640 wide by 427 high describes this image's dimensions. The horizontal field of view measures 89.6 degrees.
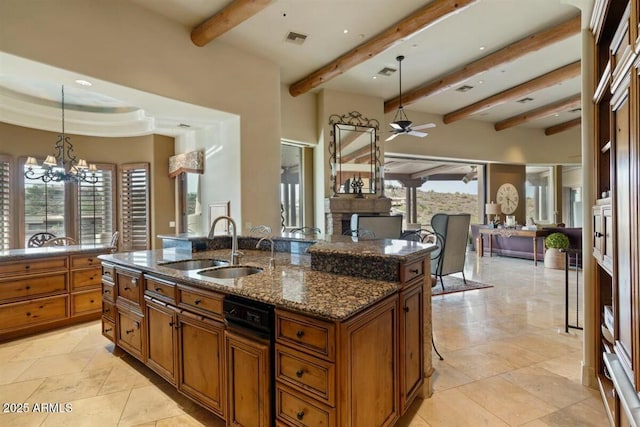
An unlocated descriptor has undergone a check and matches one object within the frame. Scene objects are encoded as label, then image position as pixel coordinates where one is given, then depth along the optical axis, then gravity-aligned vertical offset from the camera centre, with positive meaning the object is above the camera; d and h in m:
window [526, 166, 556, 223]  10.59 +0.54
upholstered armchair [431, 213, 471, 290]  5.03 -0.50
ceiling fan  5.60 +1.50
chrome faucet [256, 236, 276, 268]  2.42 -0.39
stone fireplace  6.51 +0.06
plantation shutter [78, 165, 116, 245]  5.97 +0.10
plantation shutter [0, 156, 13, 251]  5.15 +0.18
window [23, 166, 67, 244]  5.46 +0.12
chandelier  4.87 +0.72
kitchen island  1.44 -0.67
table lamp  9.10 +0.04
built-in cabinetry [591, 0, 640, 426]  1.31 +0.06
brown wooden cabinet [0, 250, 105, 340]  3.36 -0.87
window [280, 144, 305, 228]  6.95 +0.56
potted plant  6.51 -0.84
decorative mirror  6.75 +1.25
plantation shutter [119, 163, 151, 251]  6.13 +0.12
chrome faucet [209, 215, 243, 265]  2.62 -0.35
